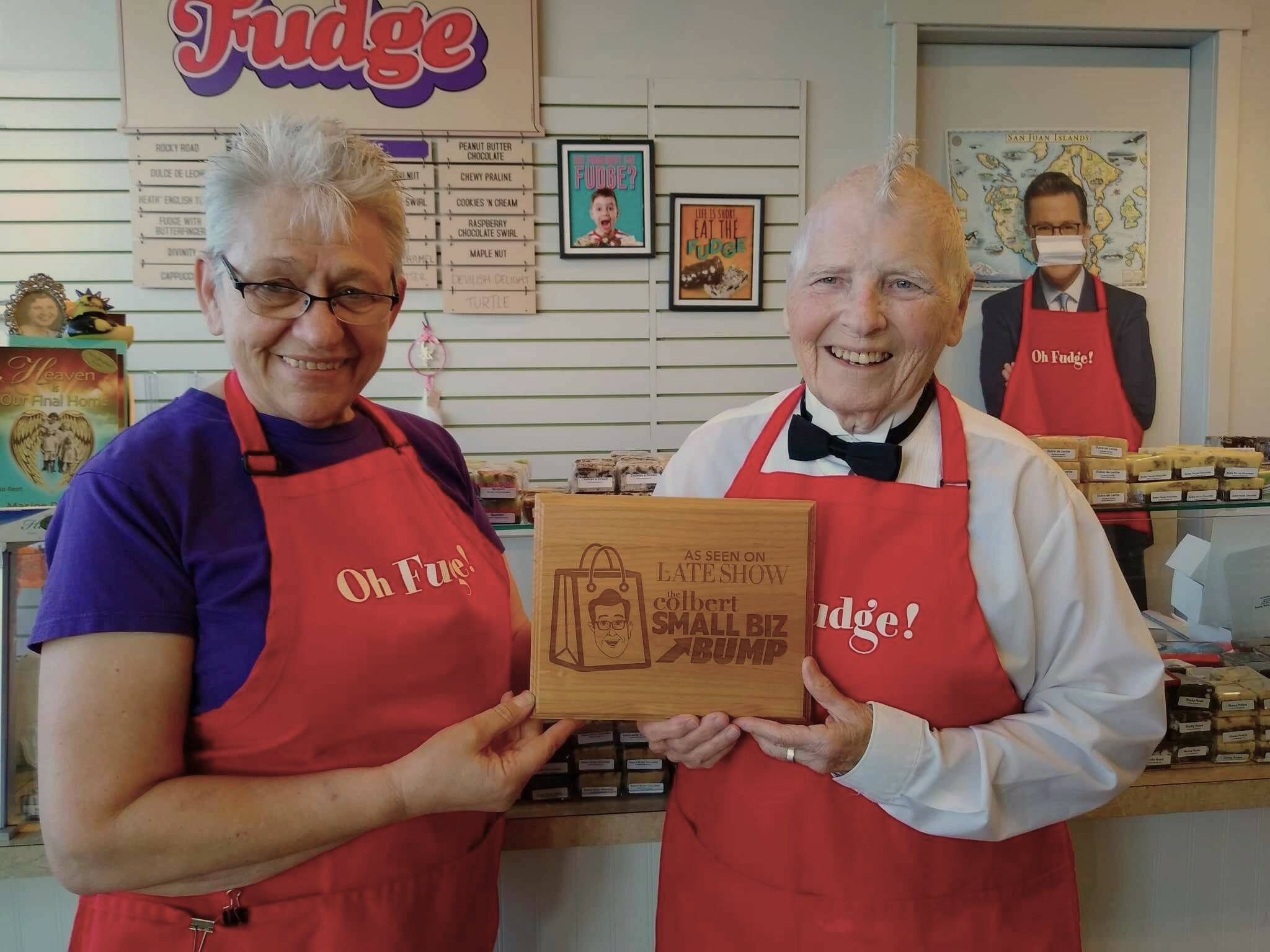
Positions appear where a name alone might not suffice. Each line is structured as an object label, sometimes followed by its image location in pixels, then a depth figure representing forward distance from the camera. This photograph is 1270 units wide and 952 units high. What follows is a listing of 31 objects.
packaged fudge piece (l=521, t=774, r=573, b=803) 1.63
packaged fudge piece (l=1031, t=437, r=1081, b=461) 1.96
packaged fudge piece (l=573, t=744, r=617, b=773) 1.64
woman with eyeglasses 0.98
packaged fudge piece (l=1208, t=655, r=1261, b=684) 1.86
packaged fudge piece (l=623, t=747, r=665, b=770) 1.66
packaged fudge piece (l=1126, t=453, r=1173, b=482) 1.90
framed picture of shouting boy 3.69
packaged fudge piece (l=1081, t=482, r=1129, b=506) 1.89
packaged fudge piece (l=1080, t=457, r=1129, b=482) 1.91
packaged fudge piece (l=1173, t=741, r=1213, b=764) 1.77
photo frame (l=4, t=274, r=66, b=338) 1.75
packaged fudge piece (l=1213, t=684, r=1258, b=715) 1.78
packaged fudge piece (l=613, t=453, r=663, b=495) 2.08
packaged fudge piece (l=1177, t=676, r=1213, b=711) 1.78
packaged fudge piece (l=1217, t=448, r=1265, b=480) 1.91
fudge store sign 3.51
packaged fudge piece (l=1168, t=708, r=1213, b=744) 1.77
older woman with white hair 1.19
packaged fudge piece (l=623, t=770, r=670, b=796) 1.65
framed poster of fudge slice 3.76
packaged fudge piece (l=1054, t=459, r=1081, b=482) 1.94
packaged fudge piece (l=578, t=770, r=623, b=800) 1.64
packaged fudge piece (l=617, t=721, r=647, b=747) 1.67
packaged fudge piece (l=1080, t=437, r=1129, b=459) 1.95
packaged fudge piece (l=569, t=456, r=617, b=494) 2.08
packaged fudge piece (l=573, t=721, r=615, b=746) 1.66
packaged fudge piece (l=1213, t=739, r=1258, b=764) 1.77
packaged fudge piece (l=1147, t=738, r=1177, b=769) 1.74
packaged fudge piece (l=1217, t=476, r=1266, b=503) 1.91
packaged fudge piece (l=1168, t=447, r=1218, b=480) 1.92
